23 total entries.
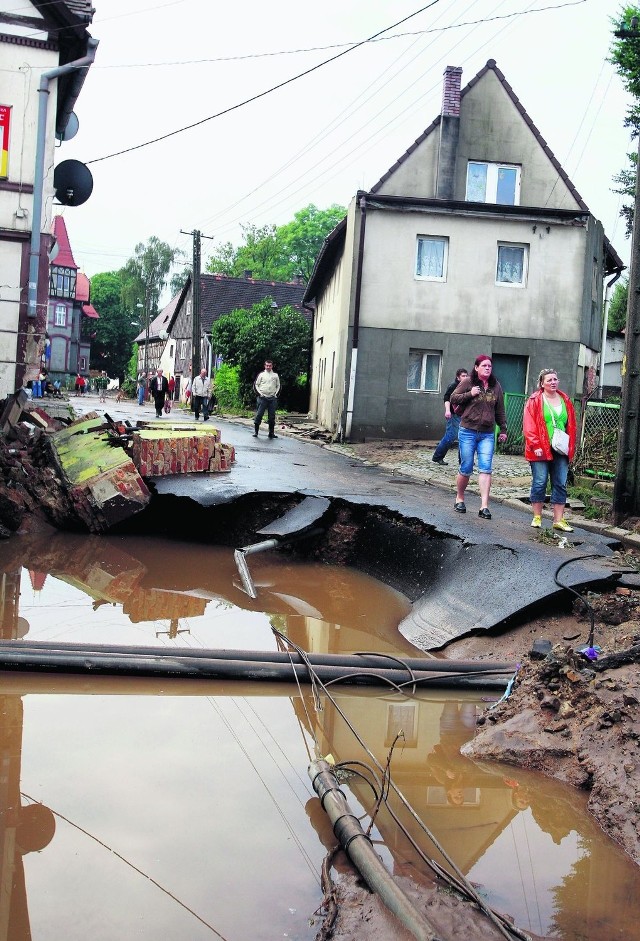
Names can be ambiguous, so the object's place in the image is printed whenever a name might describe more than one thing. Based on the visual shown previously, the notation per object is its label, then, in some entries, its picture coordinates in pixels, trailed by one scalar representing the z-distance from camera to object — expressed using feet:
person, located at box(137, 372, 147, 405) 125.28
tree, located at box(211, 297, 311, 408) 109.40
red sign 50.75
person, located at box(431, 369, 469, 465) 51.01
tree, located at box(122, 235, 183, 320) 252.21
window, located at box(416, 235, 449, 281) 72.02
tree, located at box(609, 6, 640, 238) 70.18
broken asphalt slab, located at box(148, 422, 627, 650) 21.56
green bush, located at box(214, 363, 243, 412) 118.70
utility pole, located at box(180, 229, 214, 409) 123.13
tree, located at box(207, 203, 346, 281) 216.74
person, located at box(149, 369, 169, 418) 84.79
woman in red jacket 27.32
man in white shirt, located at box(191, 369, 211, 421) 83.76
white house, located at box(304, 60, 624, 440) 71.05
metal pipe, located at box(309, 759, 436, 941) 9.23
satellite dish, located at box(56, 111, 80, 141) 62.49
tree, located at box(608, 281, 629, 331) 139.23
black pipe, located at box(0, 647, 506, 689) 16.92
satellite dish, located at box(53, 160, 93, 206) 56.65
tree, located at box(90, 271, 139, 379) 299.38
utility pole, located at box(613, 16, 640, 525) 30.81
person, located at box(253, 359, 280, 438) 63.82
